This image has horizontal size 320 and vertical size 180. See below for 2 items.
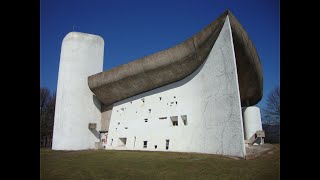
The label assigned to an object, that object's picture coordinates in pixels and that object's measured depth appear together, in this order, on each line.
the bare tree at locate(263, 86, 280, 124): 21.71
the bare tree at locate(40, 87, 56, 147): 34.44
